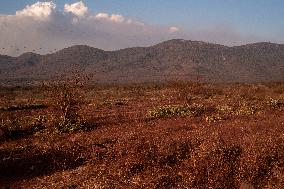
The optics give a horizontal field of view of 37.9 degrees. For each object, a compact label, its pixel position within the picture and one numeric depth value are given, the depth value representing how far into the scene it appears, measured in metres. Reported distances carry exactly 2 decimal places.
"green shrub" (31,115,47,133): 18.36
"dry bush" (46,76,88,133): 19.98
